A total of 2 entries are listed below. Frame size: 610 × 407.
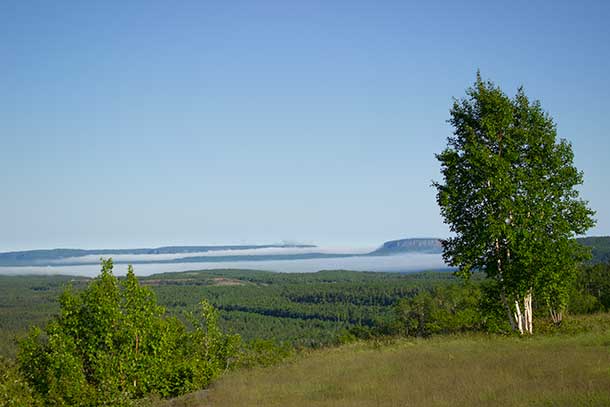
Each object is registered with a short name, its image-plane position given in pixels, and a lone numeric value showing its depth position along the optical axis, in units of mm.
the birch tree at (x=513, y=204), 29562
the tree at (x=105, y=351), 20078
